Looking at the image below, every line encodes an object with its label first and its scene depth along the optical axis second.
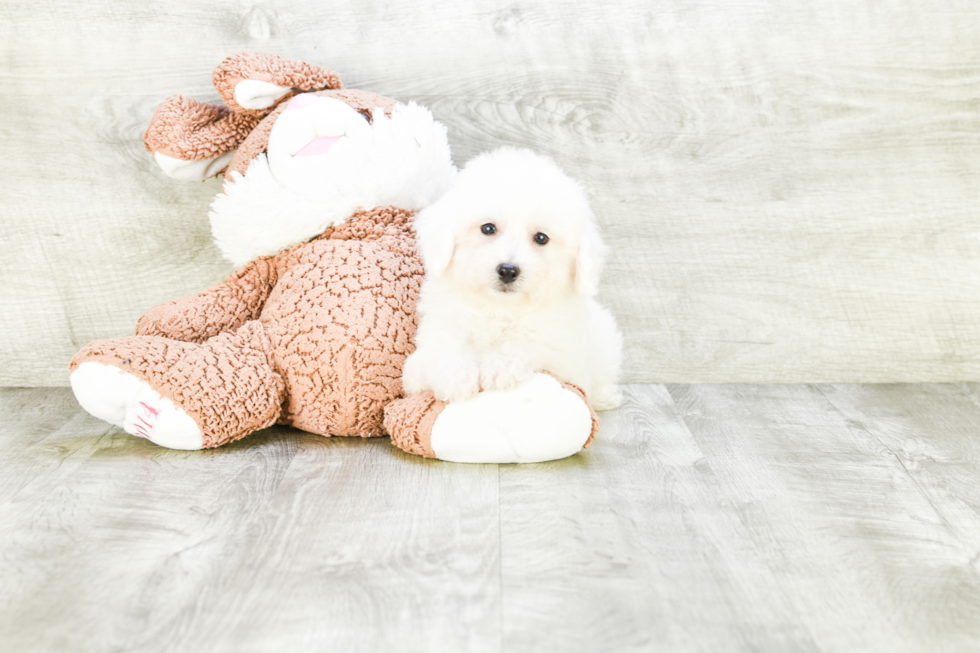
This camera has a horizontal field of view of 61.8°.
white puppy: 1.45
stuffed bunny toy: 1.47
